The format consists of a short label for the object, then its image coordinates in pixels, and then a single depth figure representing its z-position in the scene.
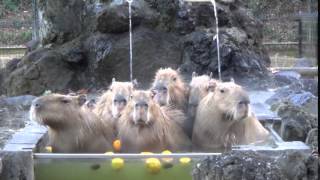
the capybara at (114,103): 5.99
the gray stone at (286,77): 10.06
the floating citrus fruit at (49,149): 5.76
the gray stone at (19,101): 8.52
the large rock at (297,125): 5.88
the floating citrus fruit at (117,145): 5.76
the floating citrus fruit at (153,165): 5.24
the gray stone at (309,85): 9.28
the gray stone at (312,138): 5.25
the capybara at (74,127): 5.60
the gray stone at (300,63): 11.29
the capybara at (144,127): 5.62
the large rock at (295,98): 7.53
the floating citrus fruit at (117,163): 5.27
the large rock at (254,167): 3.26
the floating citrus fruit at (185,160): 5.24
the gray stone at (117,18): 9.54
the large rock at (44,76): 9.62
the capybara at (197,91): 6.28
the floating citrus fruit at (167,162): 5.27
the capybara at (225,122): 5.64
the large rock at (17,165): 5.07
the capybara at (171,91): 6.19
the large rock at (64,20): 10.02
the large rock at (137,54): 9.42
